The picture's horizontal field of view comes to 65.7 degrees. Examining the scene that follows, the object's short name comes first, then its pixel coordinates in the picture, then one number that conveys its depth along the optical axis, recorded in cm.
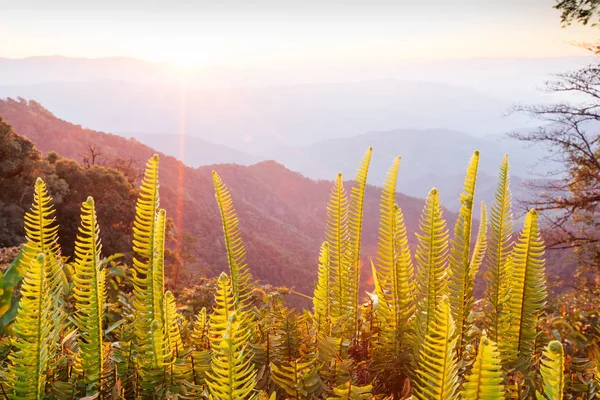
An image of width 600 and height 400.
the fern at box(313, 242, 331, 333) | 137
